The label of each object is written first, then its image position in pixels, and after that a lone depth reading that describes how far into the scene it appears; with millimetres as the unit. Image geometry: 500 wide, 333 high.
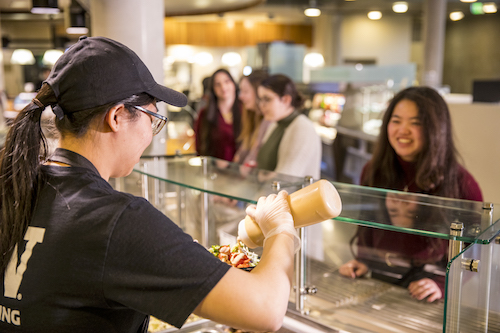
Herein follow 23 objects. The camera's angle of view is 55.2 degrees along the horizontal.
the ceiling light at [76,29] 5747
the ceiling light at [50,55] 12111
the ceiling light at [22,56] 13039
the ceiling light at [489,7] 10888
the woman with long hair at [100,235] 861
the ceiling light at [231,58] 14637
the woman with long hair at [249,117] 3867
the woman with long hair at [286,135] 2885
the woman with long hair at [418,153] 2080
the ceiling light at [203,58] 14789
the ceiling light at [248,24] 15164
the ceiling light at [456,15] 13148
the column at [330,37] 14227
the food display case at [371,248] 1150
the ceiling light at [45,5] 4375
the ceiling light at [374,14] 13234
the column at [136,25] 2764
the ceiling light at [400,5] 11797
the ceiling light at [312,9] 11875
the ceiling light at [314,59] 14352
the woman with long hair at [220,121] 4258
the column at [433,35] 10383
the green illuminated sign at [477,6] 11212
